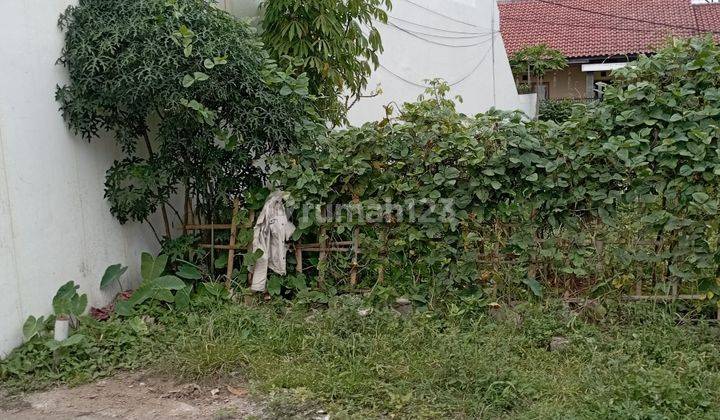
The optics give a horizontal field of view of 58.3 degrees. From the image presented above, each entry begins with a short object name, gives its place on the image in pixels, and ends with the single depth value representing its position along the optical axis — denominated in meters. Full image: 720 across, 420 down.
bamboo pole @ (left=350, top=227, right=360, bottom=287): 5.18
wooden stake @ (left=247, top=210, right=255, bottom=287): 5.29
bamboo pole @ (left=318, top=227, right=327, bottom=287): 5.23
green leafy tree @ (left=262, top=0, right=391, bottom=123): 5.91
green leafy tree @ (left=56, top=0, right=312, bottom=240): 4.58
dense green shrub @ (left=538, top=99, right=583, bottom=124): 16.19
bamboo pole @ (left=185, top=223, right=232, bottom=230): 5.40
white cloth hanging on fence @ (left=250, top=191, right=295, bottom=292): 5.18
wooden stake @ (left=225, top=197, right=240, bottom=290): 5.31
